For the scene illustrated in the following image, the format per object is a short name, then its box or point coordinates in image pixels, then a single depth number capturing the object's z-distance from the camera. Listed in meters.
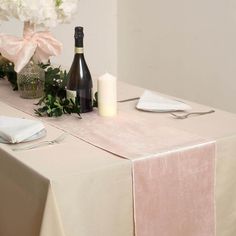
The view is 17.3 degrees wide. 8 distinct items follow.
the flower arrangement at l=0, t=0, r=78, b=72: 2.74
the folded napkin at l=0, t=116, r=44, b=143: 2.45
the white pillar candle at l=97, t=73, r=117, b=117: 2.68
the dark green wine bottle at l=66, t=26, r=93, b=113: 2.75
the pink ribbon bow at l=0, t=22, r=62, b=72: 2.87
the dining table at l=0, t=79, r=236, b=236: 2.25
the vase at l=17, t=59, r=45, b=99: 2.94
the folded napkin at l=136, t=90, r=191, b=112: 2.79
